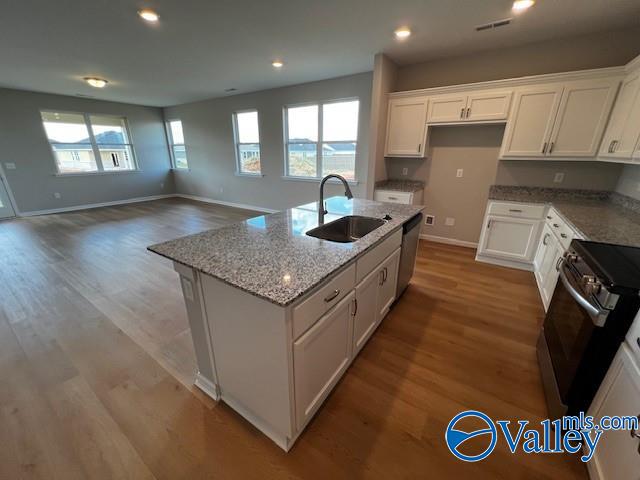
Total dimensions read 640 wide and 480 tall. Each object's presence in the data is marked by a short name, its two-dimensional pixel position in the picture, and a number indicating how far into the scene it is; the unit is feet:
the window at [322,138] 14.93
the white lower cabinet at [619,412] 3.01
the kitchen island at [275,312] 3.48
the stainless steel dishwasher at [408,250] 7.34
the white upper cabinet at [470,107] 9.93
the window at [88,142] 18.95
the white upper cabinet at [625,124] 7.21
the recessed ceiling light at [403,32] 8.64
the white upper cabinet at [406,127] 11.49
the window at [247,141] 18.95
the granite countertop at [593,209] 5.79
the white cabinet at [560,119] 8.48
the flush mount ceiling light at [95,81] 13.94
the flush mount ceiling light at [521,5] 6.99
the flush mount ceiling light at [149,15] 7.51
